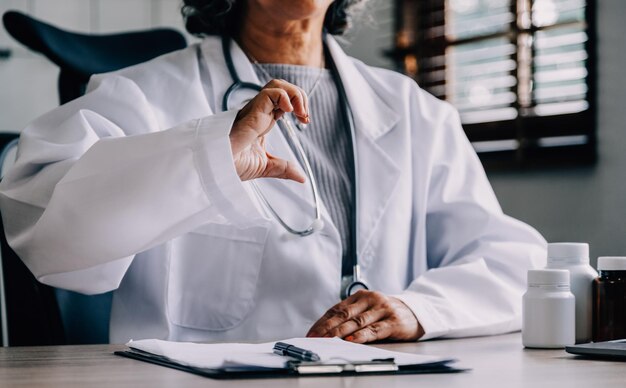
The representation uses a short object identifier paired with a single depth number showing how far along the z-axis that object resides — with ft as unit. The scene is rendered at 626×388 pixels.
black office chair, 5.15
